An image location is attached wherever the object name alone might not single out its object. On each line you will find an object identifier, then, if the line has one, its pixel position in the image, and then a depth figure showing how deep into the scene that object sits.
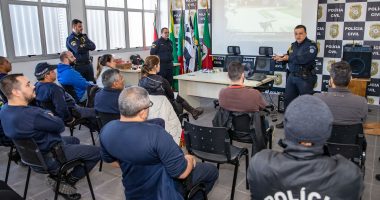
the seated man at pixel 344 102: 2.44
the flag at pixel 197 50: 7.32
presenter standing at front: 4.43
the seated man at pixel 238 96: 2.88
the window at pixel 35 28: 5.61
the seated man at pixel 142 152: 1.67
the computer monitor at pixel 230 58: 5.36
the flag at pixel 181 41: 7.50
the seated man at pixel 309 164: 1.14
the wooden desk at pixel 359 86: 5.05
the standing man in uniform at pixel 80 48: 5.93
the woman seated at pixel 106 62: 4.33
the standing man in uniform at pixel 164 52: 6.55
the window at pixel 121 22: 7.15
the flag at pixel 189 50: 7.27
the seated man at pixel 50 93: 3.23
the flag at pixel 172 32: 7.80
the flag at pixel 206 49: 7.26
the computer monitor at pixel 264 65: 5.08
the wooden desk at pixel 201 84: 4.71
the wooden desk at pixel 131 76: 6.21
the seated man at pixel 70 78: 4.14
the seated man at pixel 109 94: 3.07
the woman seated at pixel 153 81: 3.21
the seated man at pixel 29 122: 2.25
